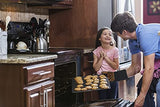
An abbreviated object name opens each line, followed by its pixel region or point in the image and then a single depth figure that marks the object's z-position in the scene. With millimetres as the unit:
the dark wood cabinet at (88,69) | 3428
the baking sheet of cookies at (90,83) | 2715
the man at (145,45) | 2219
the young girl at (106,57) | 3293
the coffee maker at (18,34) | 3162
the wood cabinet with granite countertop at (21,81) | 2373
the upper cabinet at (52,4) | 3300
